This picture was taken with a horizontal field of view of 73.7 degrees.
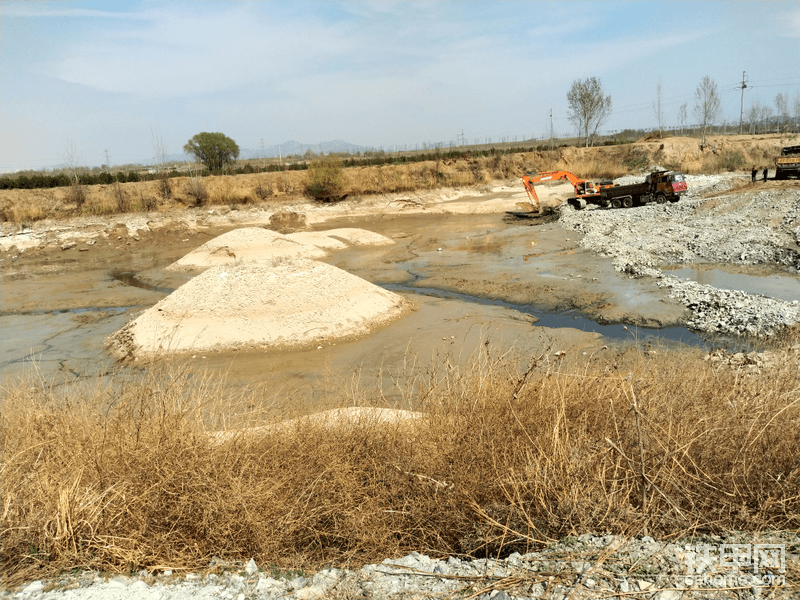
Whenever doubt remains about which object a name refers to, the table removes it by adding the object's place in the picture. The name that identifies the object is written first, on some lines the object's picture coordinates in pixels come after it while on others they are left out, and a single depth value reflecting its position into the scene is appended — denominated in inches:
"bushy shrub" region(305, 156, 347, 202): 1704.0
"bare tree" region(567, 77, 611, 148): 2476.6
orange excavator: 1242.0
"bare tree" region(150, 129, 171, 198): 1646.2
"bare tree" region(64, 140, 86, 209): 1552.7
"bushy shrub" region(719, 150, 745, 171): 1923.0
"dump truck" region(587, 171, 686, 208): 1178.0
